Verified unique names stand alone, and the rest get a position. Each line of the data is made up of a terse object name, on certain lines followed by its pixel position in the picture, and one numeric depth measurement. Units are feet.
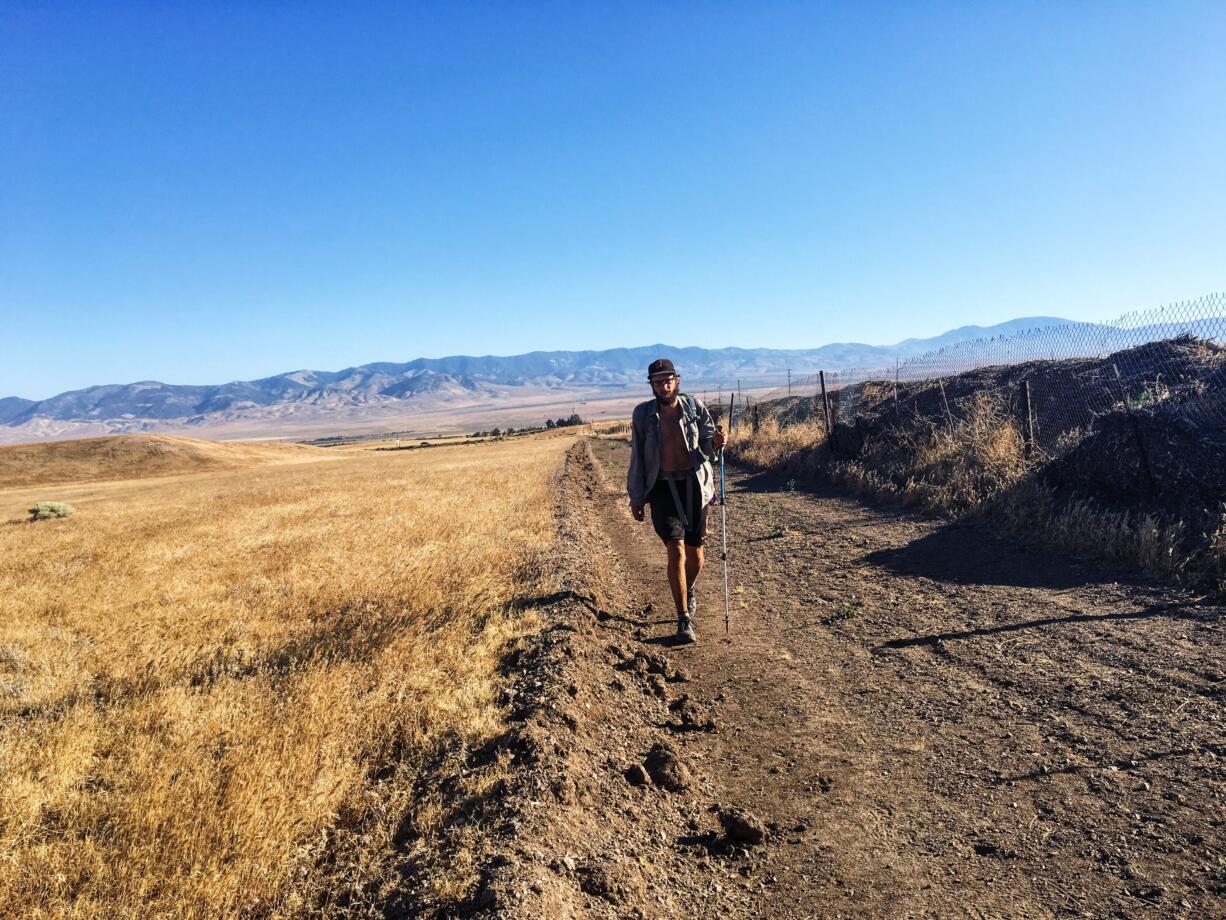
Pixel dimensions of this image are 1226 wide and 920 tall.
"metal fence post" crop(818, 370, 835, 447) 53.50
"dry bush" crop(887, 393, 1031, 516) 33.01
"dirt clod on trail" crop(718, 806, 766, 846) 10.48
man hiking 19.61
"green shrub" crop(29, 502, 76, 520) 60.31
